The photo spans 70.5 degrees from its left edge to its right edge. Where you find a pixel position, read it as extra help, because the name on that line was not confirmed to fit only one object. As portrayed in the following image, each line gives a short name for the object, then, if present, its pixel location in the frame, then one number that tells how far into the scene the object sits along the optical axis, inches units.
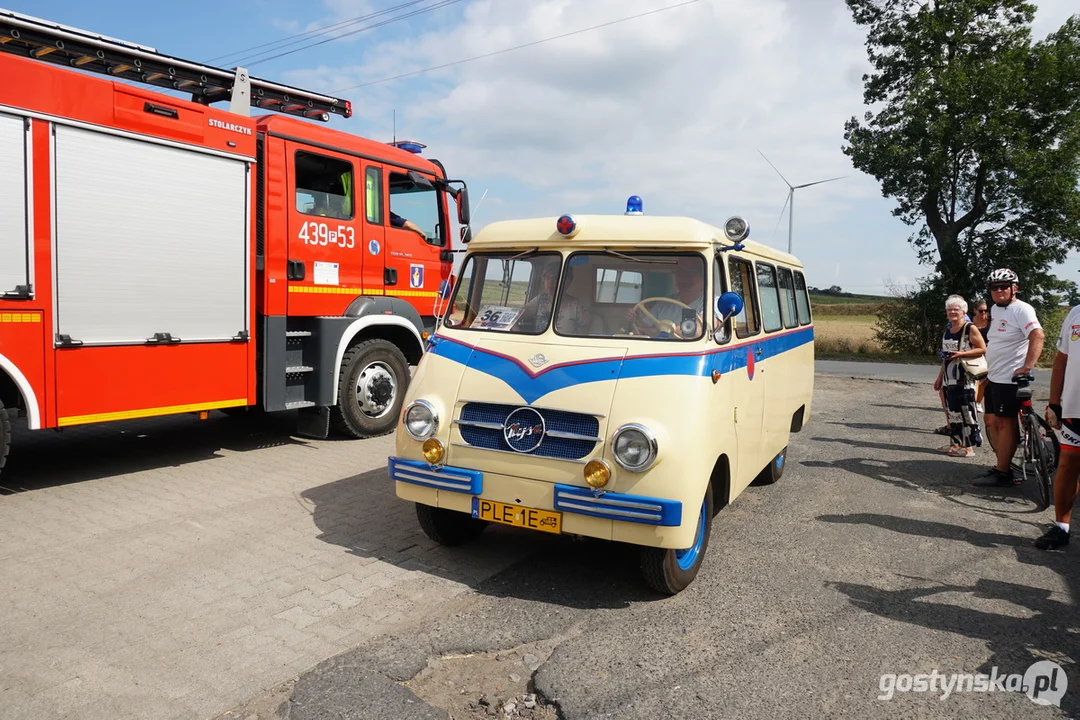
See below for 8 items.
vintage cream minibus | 161.2
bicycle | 252.8
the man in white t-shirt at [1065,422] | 198.8
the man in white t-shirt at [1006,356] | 271.1
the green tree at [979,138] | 909.2
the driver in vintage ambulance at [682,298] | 183.3
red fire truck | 224.8
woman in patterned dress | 325.4
